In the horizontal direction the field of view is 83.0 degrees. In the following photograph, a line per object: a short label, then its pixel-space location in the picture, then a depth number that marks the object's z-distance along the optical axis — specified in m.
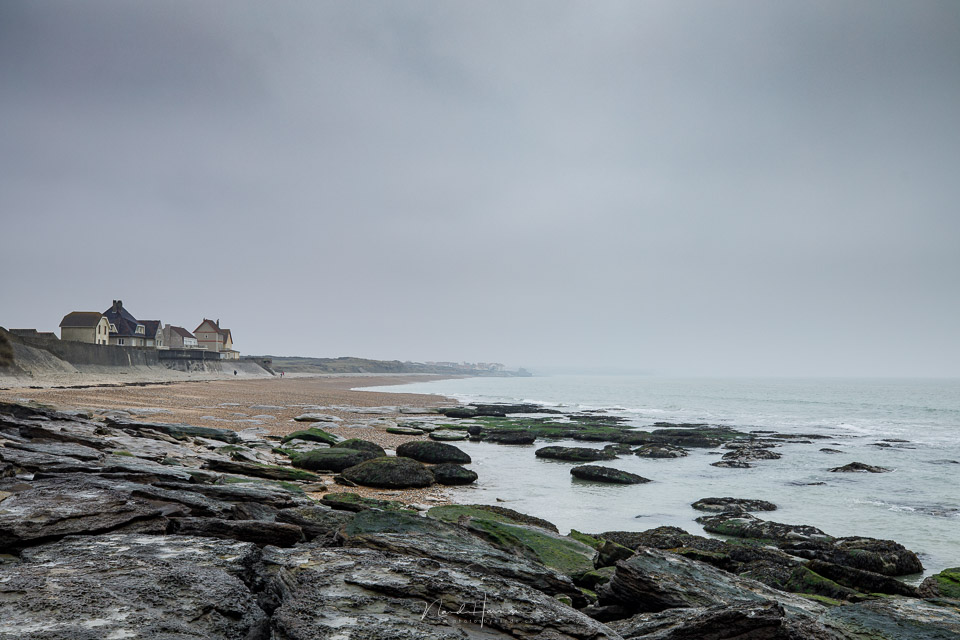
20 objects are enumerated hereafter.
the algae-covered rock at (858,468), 23.36
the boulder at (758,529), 12.70
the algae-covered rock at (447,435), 28.38
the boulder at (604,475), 18.89
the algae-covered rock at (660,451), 26.34
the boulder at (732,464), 23.94
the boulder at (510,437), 29.32
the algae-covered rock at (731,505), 15.51
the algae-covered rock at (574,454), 24.08
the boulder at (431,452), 20.17
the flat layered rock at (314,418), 30.61
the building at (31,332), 64.93
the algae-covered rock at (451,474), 16.91
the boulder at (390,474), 15.52
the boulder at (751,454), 26.20
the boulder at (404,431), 28.86
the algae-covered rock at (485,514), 11.10
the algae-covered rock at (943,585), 8.87
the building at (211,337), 117.19
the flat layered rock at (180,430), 18.33
